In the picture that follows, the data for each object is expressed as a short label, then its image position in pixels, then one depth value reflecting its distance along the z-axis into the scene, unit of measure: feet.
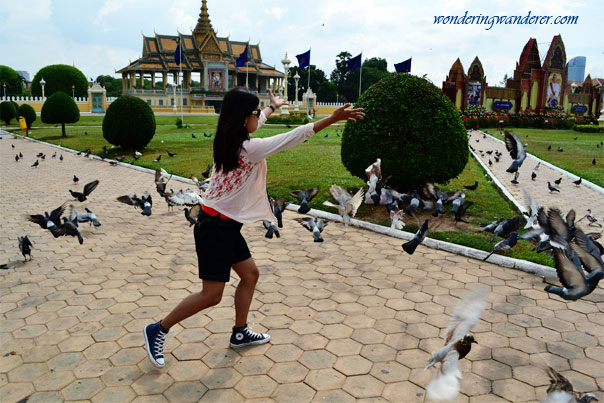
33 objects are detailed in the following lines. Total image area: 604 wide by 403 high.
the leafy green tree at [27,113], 83.41
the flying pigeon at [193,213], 18.40
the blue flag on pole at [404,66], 85.87
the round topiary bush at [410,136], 23.59
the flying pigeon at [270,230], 17.87
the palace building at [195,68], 188.20
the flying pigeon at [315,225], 18.44
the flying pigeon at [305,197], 21.74
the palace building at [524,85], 129.29
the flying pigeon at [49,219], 18.10
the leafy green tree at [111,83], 274.98
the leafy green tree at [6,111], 109.60
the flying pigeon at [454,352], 8.93
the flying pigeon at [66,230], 17.93
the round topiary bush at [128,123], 51.47
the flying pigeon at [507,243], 16.62
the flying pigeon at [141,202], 22.65
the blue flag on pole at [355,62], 96.67
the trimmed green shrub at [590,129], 101.14
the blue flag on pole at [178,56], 106.36
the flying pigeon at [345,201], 19.06
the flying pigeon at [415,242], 15.93
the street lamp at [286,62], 122.83
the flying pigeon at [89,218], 20.63
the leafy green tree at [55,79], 183.21
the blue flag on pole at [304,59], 102.54
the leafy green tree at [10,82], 184.85
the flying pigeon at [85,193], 23.58
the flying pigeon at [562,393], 8.21
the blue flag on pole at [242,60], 114.62
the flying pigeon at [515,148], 18.76
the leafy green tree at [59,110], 72.59
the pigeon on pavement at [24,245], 16.65
